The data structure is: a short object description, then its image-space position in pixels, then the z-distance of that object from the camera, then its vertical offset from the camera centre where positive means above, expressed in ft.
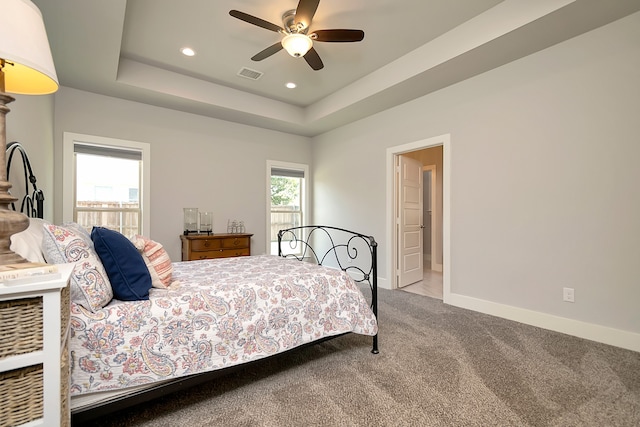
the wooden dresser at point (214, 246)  13.14 -1.37
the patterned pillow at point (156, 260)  5.84 -0.90
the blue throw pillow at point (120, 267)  4.94 -0.86
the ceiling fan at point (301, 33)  7.41 +5.07
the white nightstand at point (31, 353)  2.78 -1.34
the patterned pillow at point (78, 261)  4.38 -0.67
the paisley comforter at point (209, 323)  4.35 -1.94
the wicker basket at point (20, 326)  2.76 -1.06
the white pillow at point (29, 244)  4.24 -0.41
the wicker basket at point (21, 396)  2.80 -1.76
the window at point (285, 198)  17.42 +1.14
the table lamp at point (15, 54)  3.15 +1.83
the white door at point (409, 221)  14.49 -0.31
